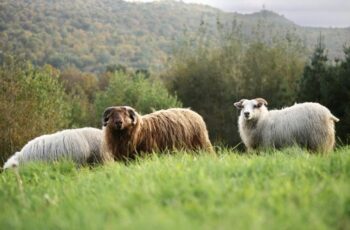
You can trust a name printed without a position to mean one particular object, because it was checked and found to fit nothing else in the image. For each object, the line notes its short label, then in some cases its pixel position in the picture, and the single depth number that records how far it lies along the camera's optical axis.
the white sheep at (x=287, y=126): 12.24
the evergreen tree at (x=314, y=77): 32.50
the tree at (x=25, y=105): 31.19
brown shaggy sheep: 10.38
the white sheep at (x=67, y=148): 12.05
